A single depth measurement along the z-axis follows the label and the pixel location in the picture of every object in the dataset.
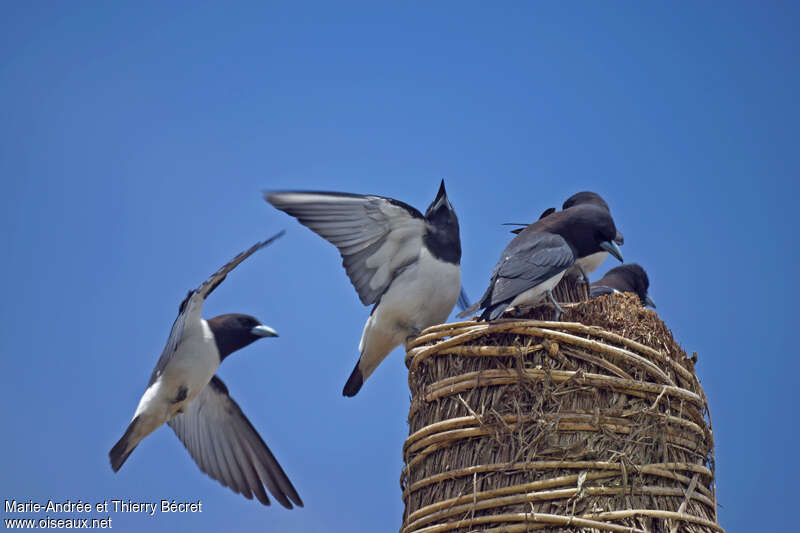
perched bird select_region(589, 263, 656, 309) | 11.17
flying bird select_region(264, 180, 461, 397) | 9.07
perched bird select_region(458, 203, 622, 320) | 7.33
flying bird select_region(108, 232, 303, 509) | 11.11
